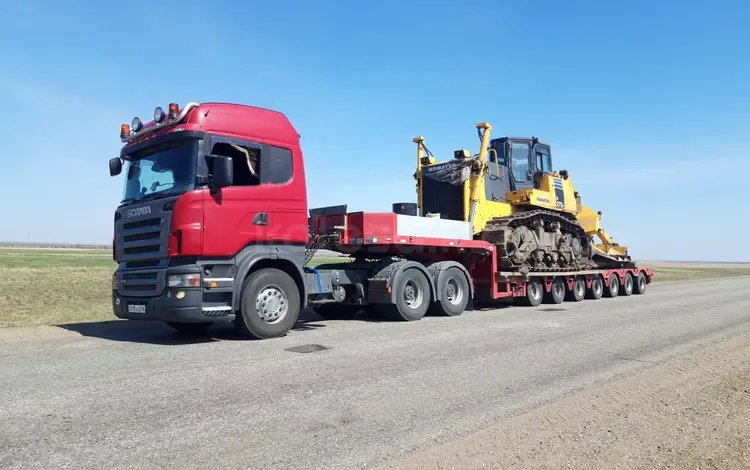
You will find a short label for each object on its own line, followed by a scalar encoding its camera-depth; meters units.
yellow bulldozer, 13.98
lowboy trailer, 7.80
